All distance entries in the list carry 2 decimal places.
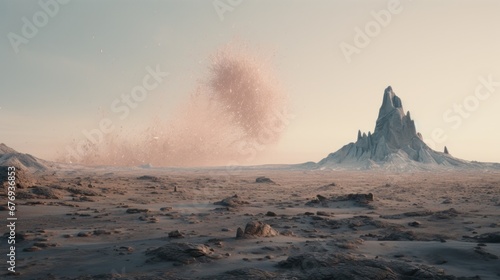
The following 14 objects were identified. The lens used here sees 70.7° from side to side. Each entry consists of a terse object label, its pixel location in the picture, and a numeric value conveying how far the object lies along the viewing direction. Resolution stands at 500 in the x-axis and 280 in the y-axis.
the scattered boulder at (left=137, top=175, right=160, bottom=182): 53.47
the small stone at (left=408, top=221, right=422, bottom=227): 17.91
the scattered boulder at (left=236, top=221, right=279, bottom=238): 13.92
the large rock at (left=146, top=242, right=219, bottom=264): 10.60
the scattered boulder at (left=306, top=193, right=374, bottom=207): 26.48
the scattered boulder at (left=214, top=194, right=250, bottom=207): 24.66
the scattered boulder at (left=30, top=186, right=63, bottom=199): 25.95
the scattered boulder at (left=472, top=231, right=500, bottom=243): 13.16
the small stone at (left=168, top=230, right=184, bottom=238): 14.25
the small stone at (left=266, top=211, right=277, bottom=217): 20.64
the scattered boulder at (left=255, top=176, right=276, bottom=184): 54.36
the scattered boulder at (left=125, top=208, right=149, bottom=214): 21.33
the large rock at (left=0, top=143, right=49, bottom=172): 84.36
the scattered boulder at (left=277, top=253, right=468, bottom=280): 8.84
